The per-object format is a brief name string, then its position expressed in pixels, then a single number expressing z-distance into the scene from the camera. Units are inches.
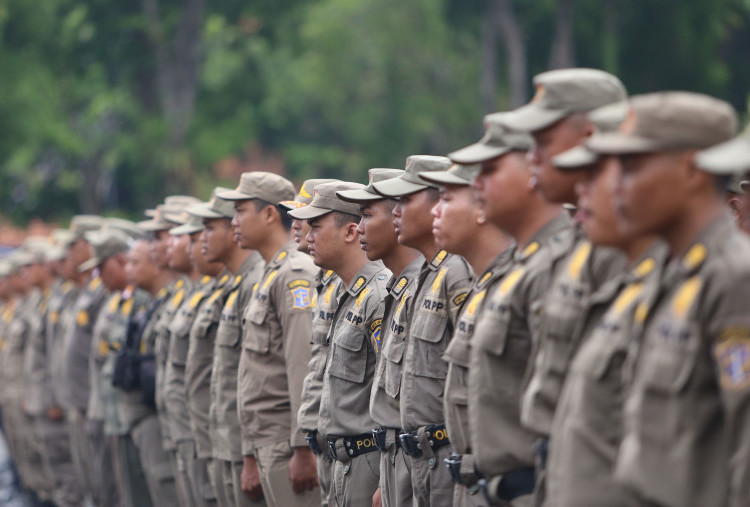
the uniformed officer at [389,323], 484.4
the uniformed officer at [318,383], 566.9
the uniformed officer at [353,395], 536.4
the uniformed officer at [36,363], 1139.9
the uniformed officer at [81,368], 982.4
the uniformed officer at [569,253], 335.0
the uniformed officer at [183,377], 730.8
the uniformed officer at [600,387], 302.7
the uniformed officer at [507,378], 370.3
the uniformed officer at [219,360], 657.0
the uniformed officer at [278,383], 607.8
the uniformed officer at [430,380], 453.1
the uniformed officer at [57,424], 1106.7
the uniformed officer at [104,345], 909.2
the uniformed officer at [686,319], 268.5
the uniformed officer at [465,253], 396.5
